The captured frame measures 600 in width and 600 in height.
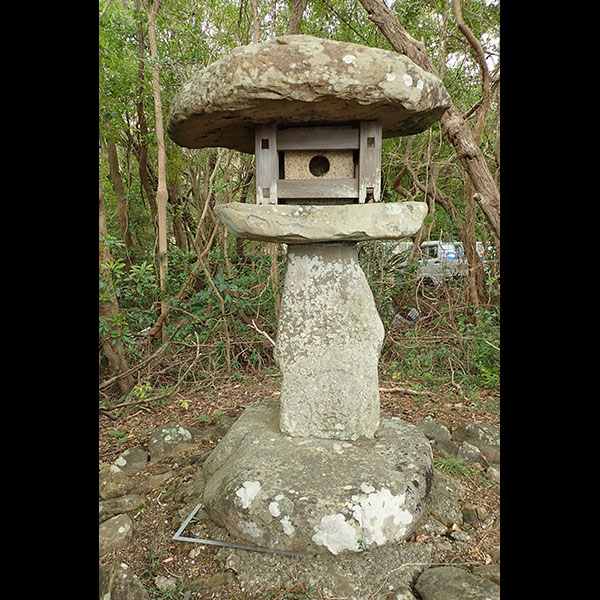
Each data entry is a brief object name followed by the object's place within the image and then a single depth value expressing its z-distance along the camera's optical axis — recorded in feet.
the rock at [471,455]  10.27
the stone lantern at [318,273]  7.24
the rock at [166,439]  11.09
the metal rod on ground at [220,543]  7.34
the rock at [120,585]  6.23
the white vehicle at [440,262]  20.40
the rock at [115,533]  7.73
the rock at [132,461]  10.43
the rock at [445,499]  8.33
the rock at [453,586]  6.34
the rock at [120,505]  8.74
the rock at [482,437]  10.77
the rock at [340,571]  6.70
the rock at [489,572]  6.76
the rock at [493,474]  9.64
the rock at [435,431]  11.34
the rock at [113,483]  9.42
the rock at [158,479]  9.72
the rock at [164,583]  6.81
